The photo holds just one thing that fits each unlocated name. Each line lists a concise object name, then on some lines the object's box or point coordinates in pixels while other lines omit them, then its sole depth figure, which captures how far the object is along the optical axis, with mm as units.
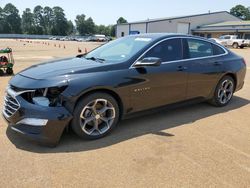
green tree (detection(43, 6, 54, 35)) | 101283
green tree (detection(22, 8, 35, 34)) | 96332
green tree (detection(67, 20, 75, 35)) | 102656
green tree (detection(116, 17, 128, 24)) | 101872
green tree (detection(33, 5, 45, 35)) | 101381
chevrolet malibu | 2796
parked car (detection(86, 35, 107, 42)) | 59941
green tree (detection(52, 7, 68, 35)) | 98685
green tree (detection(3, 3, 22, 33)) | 92312
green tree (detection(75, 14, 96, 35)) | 101675
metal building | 41940
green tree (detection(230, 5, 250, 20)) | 83733
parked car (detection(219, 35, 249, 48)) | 26841
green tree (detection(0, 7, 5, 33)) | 90890
